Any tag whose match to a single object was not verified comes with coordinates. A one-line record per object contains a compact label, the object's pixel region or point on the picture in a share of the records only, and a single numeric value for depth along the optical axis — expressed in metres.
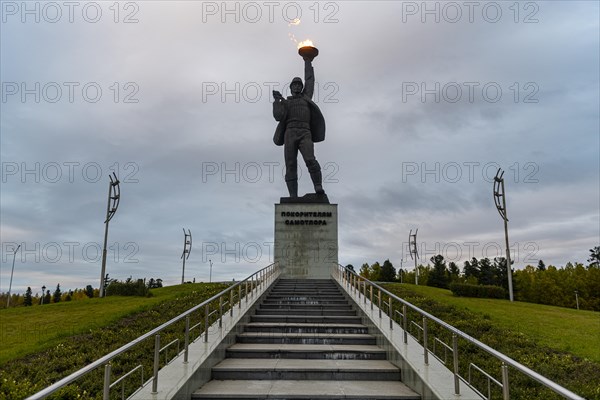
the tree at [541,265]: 89.96
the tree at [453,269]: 74.88
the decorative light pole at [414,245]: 38.44
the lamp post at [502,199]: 22.83
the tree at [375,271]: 75.59
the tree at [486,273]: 65.38
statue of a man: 20.55
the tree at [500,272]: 60.82
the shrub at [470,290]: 19.22
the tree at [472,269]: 74.62
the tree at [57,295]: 75.12
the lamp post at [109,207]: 22.08
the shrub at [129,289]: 18.78
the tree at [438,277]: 64.12
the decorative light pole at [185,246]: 33.58
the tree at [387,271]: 65.06
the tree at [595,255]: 91.32
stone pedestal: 19.36
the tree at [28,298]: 74.15
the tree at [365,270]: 83.37
